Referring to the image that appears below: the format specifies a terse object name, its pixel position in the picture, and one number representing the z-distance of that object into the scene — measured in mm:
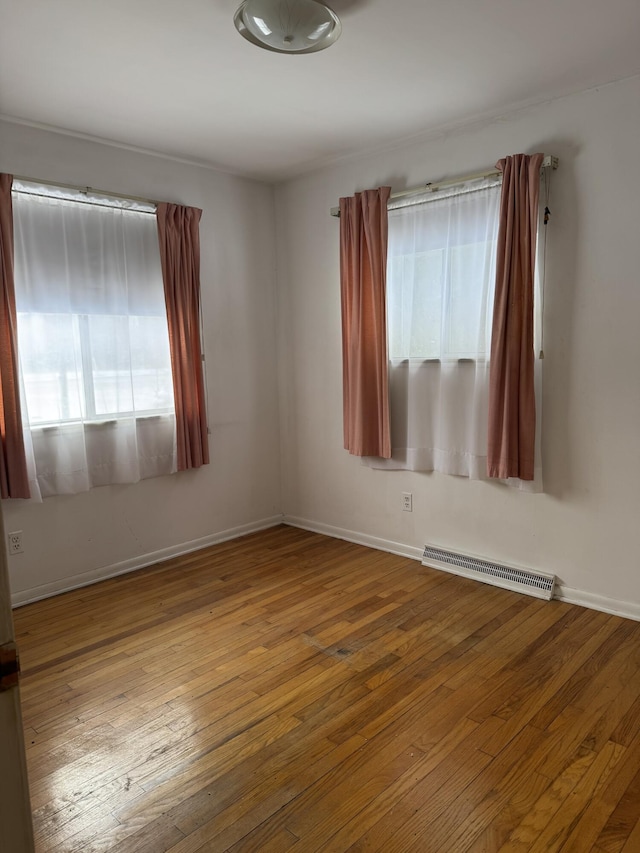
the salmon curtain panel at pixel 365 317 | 3779
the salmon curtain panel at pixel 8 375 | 3105
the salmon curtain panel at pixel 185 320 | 3842
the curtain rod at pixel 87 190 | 3207
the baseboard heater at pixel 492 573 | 3271
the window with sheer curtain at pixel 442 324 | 3375
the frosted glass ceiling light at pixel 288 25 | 2150
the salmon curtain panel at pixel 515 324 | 3082
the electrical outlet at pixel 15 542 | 3322
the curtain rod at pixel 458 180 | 3014
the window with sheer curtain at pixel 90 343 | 3289
